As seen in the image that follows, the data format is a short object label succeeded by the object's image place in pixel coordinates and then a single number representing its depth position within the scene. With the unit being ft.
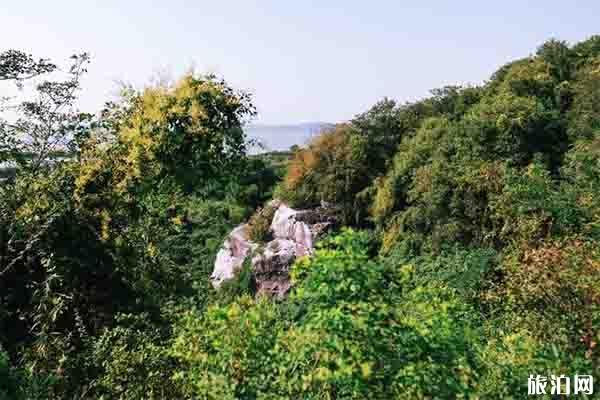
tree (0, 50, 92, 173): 20.93
